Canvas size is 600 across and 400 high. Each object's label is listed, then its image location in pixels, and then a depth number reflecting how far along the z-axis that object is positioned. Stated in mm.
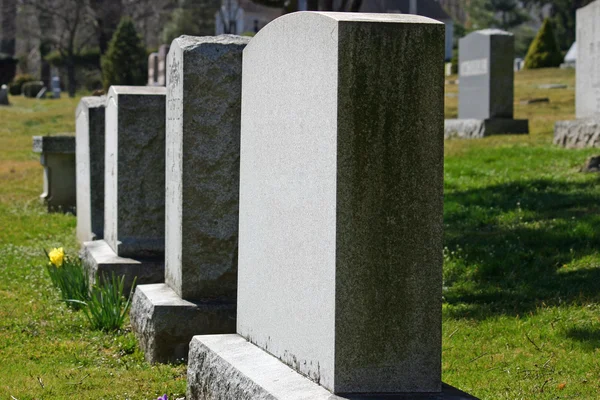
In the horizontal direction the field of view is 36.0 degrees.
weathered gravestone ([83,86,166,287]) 6852
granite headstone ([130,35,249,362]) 5293
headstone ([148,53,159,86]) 38469
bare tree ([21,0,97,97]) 51219
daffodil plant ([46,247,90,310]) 6547
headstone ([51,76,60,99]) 44844
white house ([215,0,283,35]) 60656
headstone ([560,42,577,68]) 36906
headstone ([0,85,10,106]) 36000
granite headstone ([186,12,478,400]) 3074
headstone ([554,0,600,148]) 12328
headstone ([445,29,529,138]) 15664
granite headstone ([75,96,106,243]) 8547
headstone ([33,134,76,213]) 12234
